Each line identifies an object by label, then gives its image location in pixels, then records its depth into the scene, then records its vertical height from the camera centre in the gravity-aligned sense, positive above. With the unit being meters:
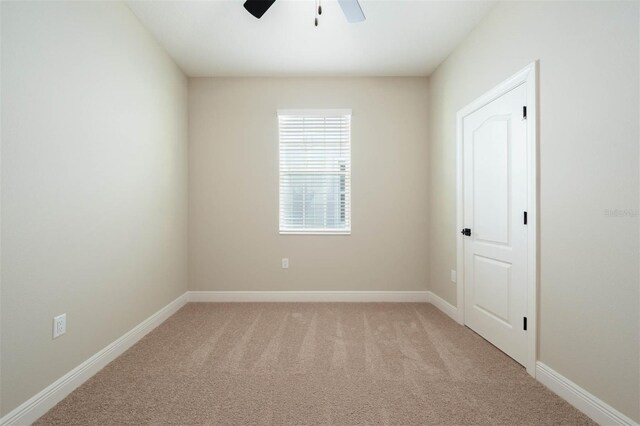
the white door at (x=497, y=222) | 2.15 -0.08
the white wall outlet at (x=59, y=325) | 1.75 -0.69
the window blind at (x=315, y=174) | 3.71 +0.49
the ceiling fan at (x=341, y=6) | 2.06 +1.49
